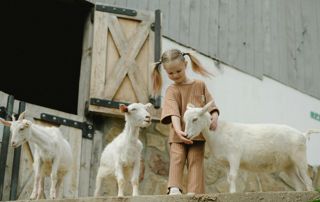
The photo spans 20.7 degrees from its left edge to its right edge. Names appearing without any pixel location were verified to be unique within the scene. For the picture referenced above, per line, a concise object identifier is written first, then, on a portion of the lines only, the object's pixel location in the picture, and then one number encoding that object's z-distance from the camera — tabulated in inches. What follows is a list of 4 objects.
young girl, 290.8
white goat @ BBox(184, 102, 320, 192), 302.5
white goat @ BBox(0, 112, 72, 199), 322.2
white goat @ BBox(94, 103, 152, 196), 310.3
